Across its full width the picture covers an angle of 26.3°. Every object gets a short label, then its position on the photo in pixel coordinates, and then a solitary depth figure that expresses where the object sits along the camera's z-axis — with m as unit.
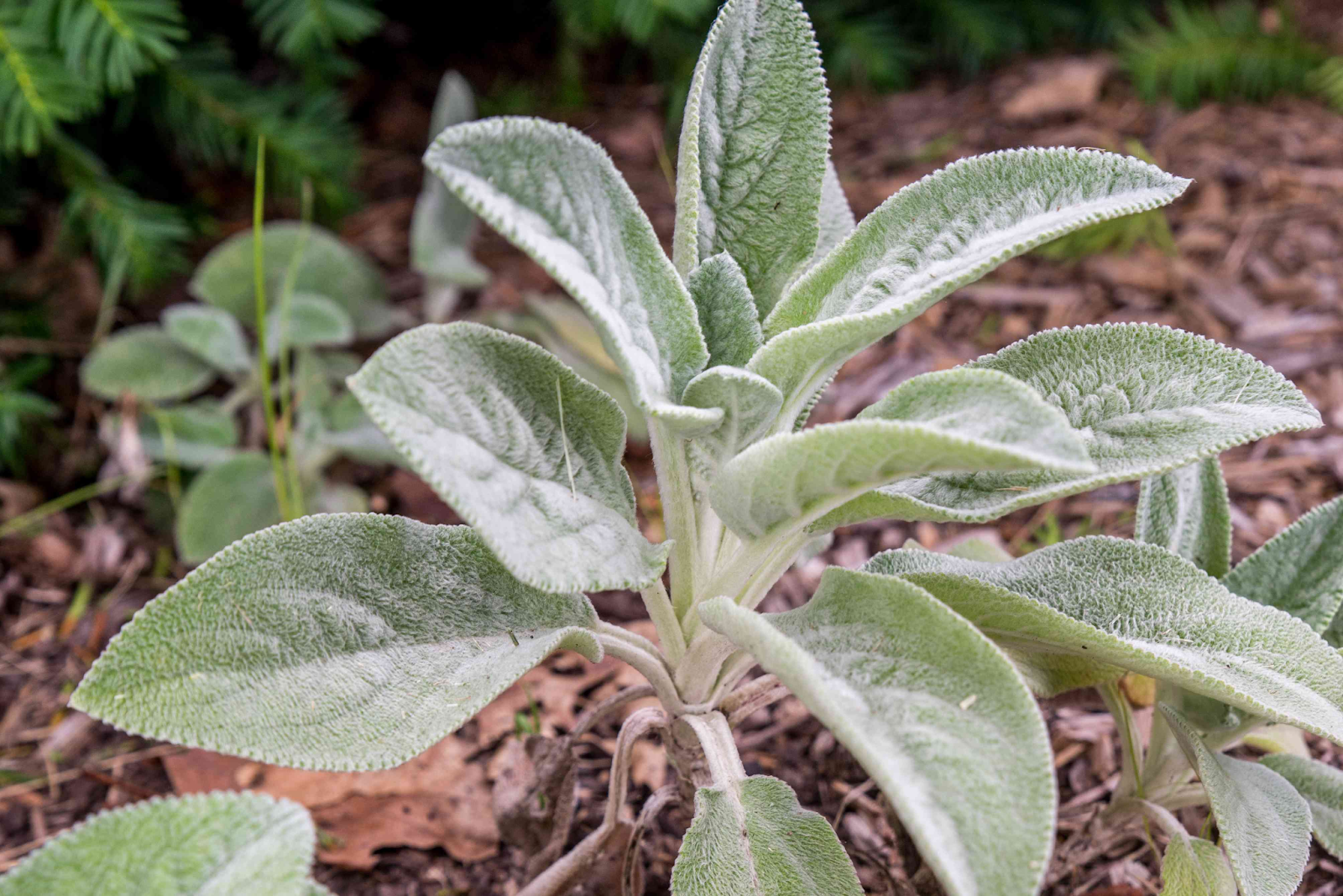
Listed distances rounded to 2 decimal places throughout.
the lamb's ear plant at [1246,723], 0.65
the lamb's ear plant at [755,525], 0.60
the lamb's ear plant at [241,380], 0.85
